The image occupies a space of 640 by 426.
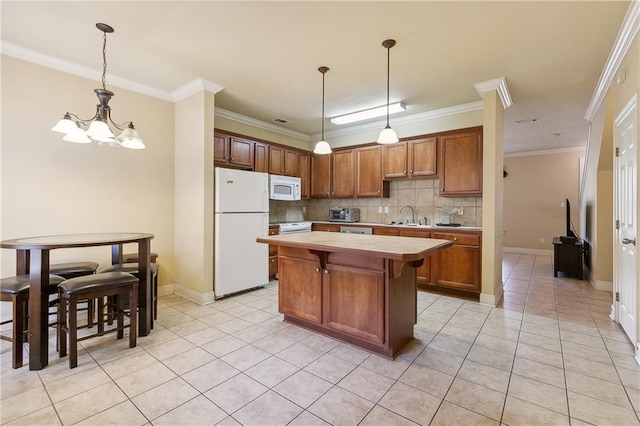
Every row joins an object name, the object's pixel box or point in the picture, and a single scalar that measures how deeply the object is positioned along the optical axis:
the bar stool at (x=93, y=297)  2.19
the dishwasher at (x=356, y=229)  4.80
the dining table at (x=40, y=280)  2.14
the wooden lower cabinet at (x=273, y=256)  4.75
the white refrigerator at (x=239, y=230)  3.77
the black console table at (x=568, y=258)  4.98
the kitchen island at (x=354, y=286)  2.30
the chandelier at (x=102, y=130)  2.30
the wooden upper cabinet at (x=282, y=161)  5.06
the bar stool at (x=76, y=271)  2.72
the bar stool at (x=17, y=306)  2.15
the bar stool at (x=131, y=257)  3.35
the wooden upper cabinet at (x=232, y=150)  4.22
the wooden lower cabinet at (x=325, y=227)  5.21
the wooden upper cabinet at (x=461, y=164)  4.09
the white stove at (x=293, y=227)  4.81
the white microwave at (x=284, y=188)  4.86
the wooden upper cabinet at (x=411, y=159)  4.50
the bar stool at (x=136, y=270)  2.83
